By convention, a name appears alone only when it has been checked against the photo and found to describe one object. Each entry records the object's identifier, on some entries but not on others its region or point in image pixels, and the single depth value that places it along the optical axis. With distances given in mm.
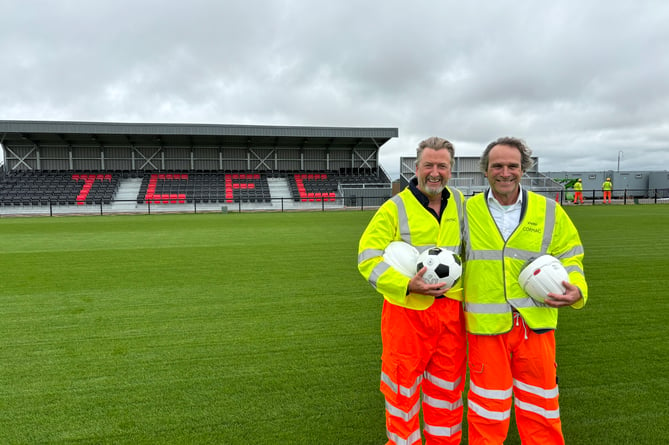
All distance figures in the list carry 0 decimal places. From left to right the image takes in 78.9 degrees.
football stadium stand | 32594
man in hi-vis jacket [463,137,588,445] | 2186
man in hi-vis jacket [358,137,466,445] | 2293
